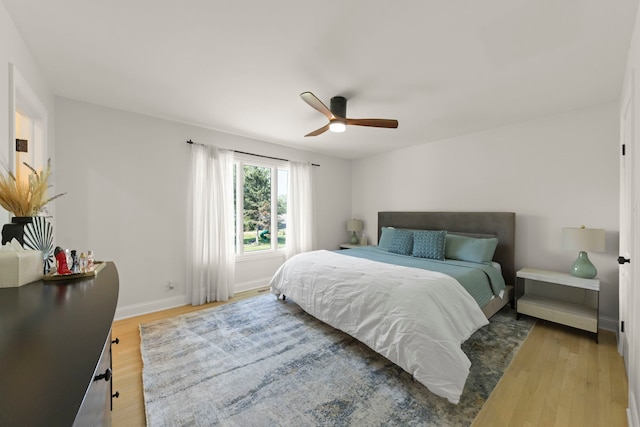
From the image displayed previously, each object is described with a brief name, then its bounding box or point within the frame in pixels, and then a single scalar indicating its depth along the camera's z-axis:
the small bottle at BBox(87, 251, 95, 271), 1.45
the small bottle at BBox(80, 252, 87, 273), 1.41
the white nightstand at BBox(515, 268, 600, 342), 2.58
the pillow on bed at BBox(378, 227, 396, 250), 4.11
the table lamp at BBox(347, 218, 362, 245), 5.28
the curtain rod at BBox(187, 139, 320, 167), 3.50
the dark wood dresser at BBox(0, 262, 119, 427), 0.44
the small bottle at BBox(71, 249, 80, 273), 1.37
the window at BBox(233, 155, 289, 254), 4.11
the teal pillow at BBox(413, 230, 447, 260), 3.42
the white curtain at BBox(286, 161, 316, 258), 4.62
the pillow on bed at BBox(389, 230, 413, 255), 3.76
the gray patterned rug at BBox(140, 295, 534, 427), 1.64
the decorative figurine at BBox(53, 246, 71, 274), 1.30
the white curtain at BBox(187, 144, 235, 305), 3.53
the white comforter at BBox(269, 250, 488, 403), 1.77
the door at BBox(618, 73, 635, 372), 1.82
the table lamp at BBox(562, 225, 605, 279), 2.58
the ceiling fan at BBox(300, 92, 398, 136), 2.57
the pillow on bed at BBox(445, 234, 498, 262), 3.25
